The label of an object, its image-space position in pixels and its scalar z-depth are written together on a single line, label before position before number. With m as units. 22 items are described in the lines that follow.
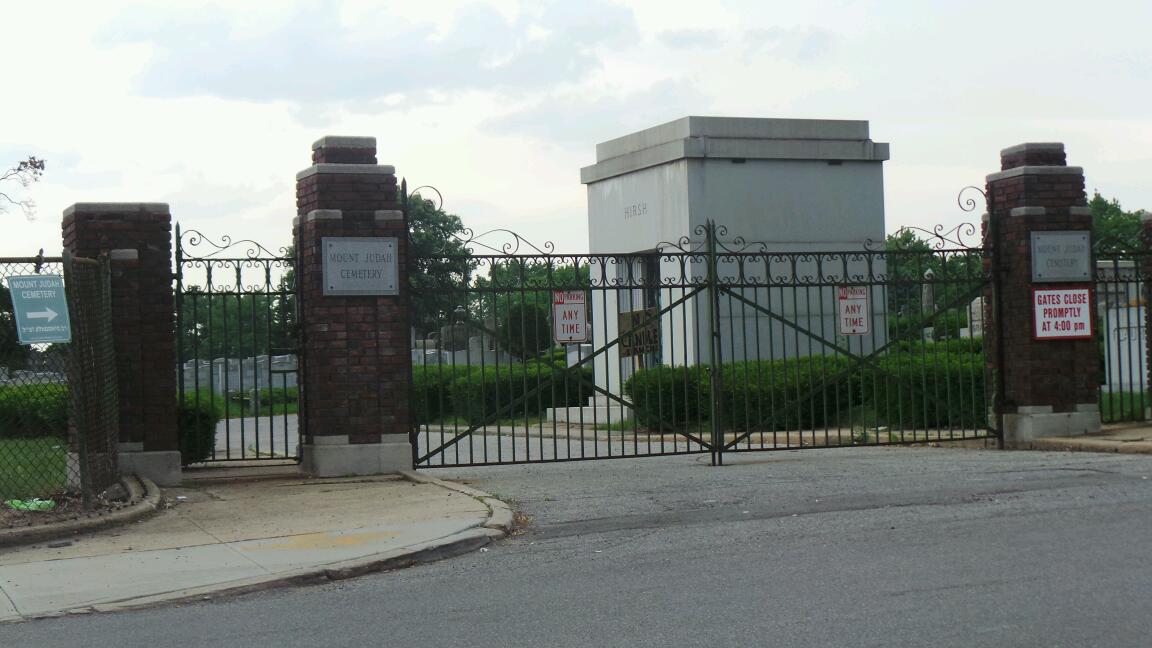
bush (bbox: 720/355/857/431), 20.56
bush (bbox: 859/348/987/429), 18.81
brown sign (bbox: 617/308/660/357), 21.32
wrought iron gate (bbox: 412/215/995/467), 14.62
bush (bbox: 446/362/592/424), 24.47
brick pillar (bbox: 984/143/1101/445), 15.92
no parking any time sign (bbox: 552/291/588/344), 14.71
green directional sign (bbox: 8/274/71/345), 10.32
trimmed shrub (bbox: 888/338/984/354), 22.14
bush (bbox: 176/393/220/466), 14.51
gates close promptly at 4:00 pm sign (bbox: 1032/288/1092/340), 15.91
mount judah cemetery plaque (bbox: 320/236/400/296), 13.70
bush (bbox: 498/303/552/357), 35.78
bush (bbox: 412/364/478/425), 23.77
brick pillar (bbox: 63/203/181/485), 13.07
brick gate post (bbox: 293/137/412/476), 13.73
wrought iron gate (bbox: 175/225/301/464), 13.56
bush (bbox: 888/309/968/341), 16.25
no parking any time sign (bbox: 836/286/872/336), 15.43
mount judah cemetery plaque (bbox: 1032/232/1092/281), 15.90
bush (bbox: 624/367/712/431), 21.12
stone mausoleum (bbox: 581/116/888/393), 24.89
